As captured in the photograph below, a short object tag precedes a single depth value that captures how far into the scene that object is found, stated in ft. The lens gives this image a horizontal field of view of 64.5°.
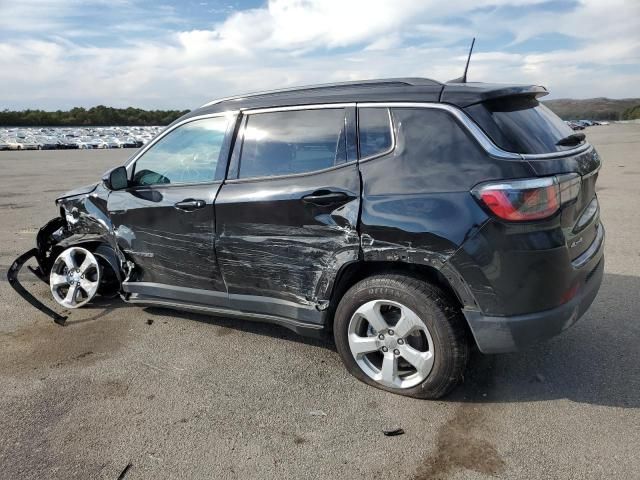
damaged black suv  9.12
